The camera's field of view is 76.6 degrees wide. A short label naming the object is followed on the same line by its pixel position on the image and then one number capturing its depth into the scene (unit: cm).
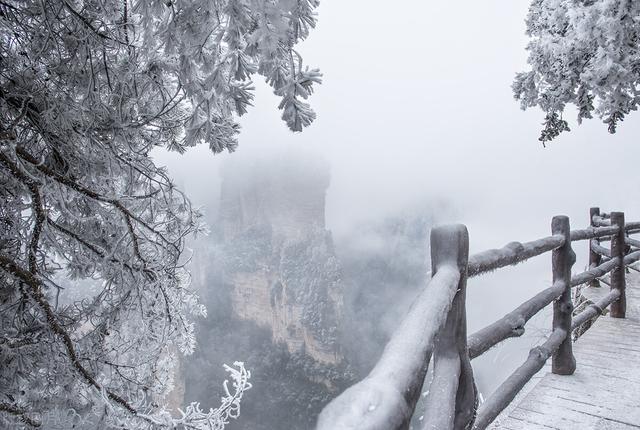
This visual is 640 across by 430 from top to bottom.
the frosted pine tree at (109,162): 224
